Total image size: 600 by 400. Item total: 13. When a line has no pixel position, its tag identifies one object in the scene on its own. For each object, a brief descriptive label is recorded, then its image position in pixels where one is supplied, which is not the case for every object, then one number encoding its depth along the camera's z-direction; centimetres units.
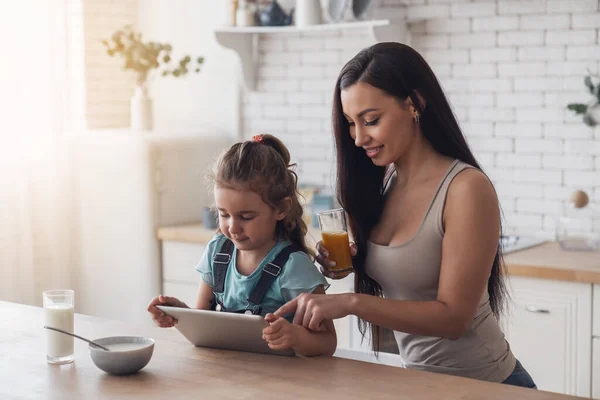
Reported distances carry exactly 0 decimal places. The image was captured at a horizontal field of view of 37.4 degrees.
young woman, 219
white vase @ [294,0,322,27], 421
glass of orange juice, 237
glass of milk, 215
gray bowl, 202
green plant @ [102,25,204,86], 457
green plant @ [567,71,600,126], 372
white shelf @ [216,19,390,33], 402
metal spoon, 210
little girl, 229
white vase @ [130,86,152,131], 465
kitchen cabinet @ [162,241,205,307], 431
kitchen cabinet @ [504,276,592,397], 329
